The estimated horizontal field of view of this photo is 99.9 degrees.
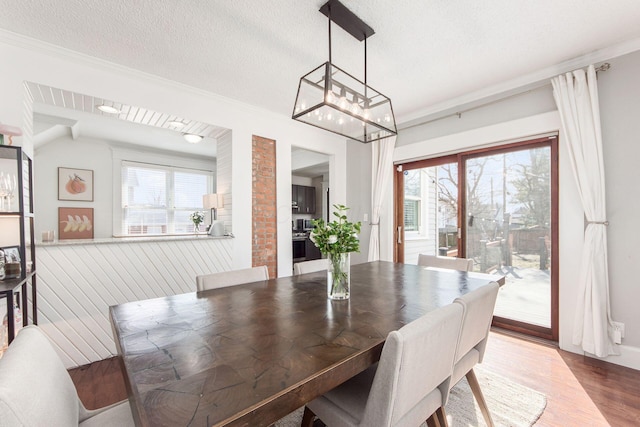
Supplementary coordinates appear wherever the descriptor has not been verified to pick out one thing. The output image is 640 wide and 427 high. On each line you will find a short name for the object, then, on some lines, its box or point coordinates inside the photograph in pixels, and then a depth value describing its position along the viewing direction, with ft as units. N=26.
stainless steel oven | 20.45
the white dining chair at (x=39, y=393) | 1.93
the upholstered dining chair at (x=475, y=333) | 4.07
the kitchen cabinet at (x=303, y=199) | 22.20
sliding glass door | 9.30
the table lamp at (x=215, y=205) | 10.62
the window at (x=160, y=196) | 16.93
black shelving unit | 5.21
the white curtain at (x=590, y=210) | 7.60
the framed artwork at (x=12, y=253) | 5.80
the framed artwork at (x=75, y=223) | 14.80
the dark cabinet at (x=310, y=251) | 20.95
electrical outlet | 7.48
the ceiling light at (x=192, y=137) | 12.27
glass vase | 5.05
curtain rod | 7.75
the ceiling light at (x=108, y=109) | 8.63
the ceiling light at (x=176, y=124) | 9.93
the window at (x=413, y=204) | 13.55
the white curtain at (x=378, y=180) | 13.33
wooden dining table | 2.26
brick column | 11.46
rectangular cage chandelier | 5.99
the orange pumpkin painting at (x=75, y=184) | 14.78
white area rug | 5.38
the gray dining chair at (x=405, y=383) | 2.82
